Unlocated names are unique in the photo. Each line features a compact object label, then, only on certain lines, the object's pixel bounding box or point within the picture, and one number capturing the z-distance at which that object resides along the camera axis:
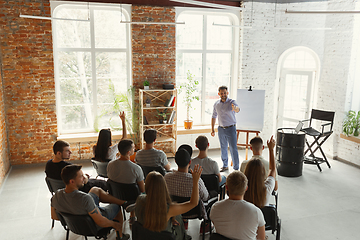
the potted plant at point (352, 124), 7.08
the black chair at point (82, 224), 3.14
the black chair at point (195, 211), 3.50
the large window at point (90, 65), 7.22
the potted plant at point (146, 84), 7.32
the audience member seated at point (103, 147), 4.73
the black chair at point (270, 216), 3.45
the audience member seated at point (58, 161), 4.06
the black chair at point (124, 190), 3.90
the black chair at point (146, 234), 2.76
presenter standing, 6.59
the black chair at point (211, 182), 4.07
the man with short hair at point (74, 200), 3.17
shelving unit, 7.42
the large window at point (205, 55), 8.09
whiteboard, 7.26
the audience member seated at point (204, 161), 4.20
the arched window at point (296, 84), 8.23
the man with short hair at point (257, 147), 4.31
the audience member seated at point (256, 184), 3.27
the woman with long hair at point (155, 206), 2.71
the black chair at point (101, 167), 4.66
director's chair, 6.90
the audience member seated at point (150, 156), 4.52
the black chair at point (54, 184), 4.01
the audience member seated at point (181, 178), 3.45
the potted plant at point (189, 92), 7.98
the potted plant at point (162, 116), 7.53
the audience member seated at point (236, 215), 2.76
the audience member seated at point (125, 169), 3.95
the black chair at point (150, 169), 4.44
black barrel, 6.30
